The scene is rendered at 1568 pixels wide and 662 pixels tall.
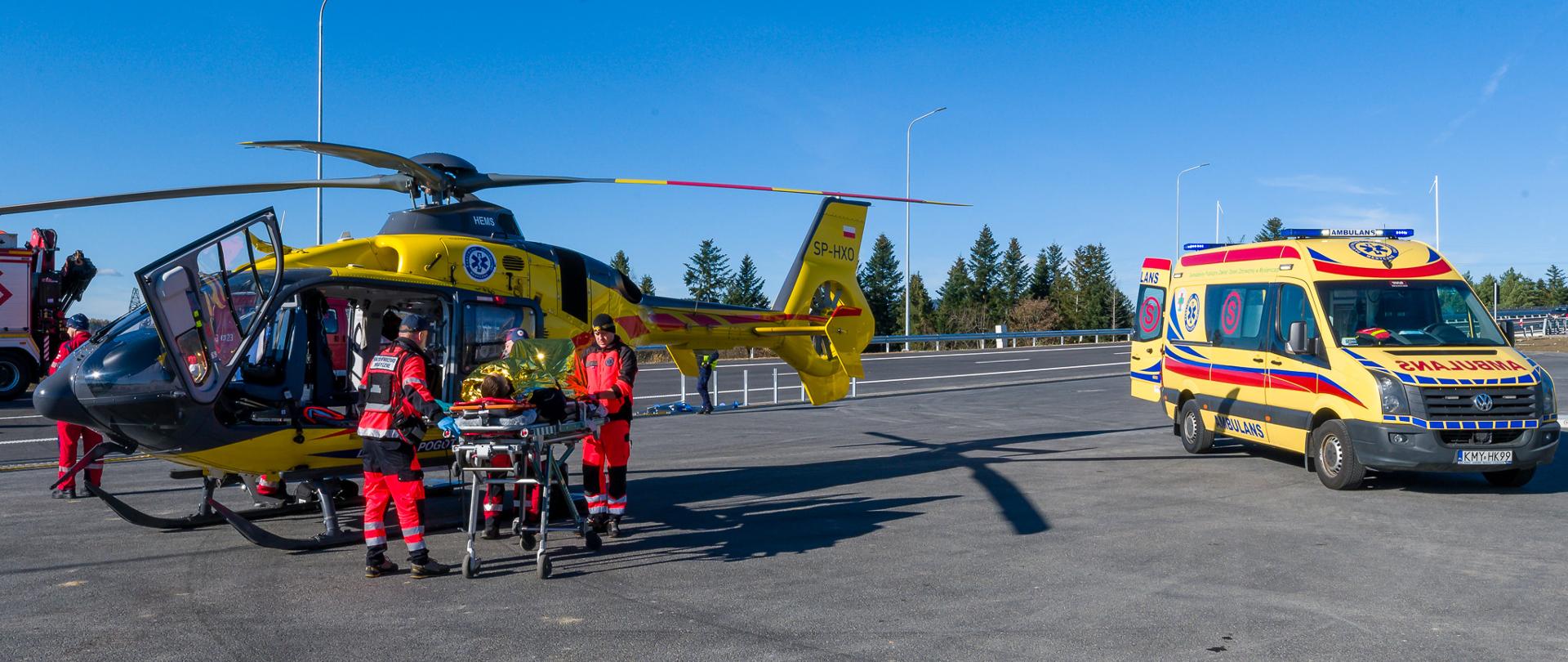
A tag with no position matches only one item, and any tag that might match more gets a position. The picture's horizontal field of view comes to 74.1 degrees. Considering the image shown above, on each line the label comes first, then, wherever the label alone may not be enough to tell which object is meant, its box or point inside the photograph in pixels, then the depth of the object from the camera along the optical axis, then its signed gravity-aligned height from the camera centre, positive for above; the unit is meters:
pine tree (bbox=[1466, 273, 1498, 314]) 106.12 +5.29
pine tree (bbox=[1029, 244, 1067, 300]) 100.62 +5.45
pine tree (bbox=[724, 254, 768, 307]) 91.94 +3.82
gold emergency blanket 7.27 -0.28
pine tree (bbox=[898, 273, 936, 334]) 87.06 +2.27
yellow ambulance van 9.13 -0.28
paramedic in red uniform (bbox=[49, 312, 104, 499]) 9.58 -1.12
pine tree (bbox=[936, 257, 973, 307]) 100.94 +4.37
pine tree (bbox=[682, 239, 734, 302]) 96.69 +5.52
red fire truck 21.27 +0.31
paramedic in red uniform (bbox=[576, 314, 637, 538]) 8.08 -0.92
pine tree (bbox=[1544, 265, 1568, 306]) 101.06 +4.96
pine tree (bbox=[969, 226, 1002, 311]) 102.50 +6.81
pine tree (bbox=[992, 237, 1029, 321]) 102.06 +5.71
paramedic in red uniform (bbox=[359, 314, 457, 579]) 6.70 -0.72
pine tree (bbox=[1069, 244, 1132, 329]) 87.69 +3.69
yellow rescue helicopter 6.69 +0.03
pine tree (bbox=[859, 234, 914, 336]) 92.38 +5.01
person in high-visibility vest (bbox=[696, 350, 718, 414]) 18.11 -0.72
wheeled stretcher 6.70 -0.79
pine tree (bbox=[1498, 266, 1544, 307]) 105.38 +4.32
